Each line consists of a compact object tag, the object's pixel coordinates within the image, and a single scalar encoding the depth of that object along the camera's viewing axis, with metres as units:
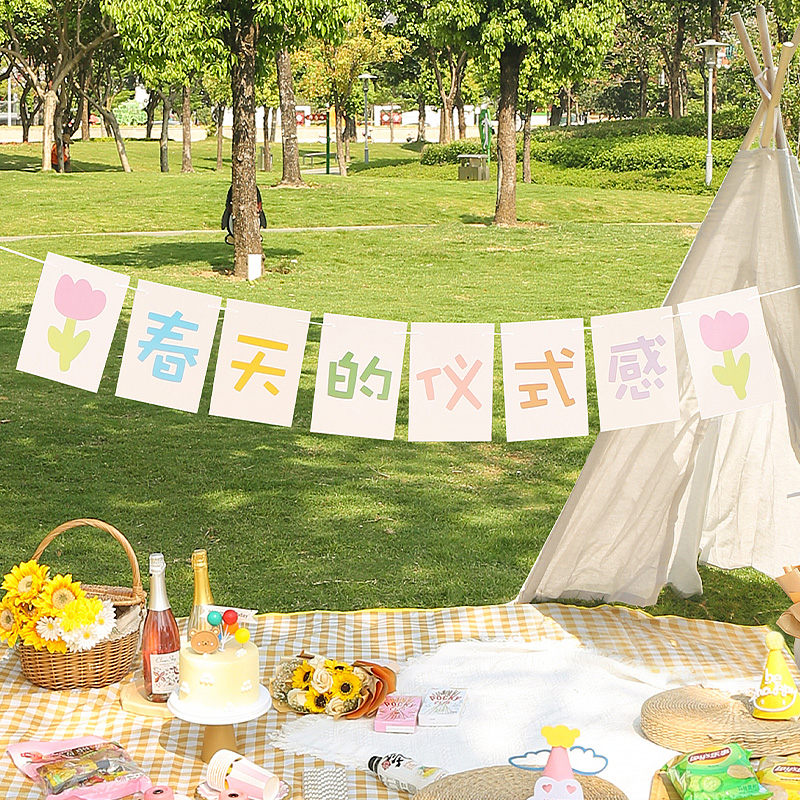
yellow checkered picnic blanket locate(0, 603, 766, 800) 3.32
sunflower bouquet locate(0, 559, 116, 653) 3.52
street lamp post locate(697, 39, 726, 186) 20.22
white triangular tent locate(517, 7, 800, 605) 3.90
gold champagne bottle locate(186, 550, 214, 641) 3.27
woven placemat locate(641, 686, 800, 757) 3.26
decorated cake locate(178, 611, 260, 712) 2.96
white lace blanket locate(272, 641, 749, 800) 3.36
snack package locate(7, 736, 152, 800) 2.98
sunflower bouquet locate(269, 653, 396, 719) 3.60
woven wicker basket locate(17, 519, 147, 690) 3.64
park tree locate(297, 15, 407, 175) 29.44
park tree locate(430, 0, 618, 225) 16.09
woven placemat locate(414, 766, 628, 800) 2.95
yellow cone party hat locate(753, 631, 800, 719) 3.38
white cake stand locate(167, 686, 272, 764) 2.96
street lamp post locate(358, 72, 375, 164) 29.10
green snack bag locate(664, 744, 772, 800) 2.88
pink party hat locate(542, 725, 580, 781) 2.64
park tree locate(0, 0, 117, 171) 24.56
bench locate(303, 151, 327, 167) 39.28
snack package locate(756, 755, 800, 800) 2.87
